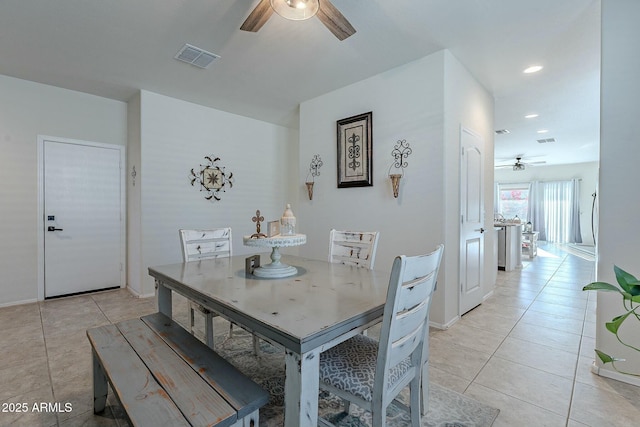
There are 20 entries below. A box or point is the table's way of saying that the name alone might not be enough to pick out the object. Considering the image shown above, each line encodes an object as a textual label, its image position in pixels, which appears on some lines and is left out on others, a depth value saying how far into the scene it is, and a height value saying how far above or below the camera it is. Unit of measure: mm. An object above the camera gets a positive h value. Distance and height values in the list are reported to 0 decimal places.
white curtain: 9508 +35
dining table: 970 -384
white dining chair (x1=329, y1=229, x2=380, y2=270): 2129 -276
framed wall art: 3266 +676
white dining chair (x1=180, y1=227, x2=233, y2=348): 2301 -276
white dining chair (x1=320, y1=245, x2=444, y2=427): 1089 -649
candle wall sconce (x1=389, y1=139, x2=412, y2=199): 2967 +502
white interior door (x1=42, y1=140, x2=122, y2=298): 3600 -83
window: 10672 +399
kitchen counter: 5324 -613
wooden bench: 943 -637
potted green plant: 896 -242
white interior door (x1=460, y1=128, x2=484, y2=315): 3027 -109
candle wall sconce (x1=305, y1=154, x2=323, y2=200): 3863 +529
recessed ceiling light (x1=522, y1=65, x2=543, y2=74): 3142 +1522
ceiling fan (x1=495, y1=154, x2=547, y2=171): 8239 +1536
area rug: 1542 -1086
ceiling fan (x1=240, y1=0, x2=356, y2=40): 1697 +1171
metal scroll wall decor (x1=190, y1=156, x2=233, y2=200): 4191 +471
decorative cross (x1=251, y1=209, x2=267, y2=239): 1665 -110
